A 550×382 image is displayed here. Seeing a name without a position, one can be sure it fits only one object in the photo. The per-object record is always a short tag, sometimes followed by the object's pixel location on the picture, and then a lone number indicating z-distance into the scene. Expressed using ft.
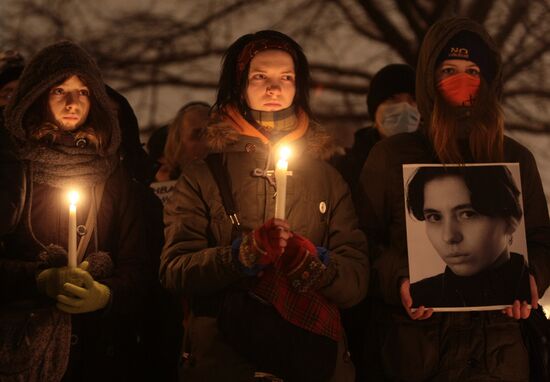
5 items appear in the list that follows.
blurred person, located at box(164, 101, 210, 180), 30.63
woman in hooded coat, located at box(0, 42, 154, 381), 20.06
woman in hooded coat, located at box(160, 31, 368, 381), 18.83
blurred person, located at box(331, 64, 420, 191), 27.68
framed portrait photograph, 20.27
